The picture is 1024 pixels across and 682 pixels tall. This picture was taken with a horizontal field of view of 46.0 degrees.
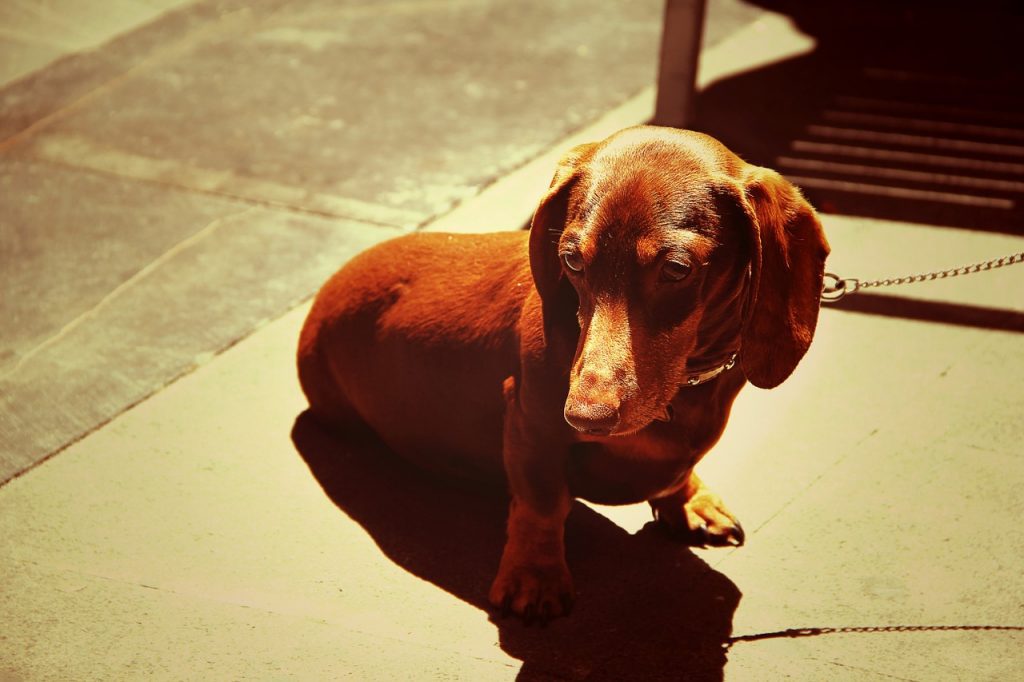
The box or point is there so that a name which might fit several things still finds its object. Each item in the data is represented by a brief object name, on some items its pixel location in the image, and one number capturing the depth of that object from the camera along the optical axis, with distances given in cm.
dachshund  263
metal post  588
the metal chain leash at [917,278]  343
